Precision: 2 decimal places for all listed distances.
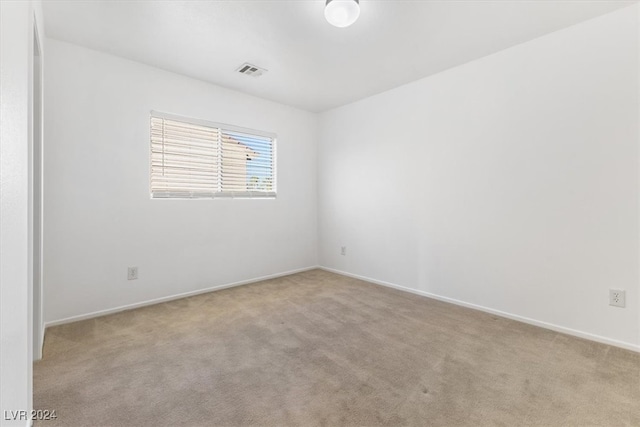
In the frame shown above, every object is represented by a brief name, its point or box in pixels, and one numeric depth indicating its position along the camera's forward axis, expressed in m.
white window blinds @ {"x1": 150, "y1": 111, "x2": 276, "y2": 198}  3.12
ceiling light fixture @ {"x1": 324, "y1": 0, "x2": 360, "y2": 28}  1.89
